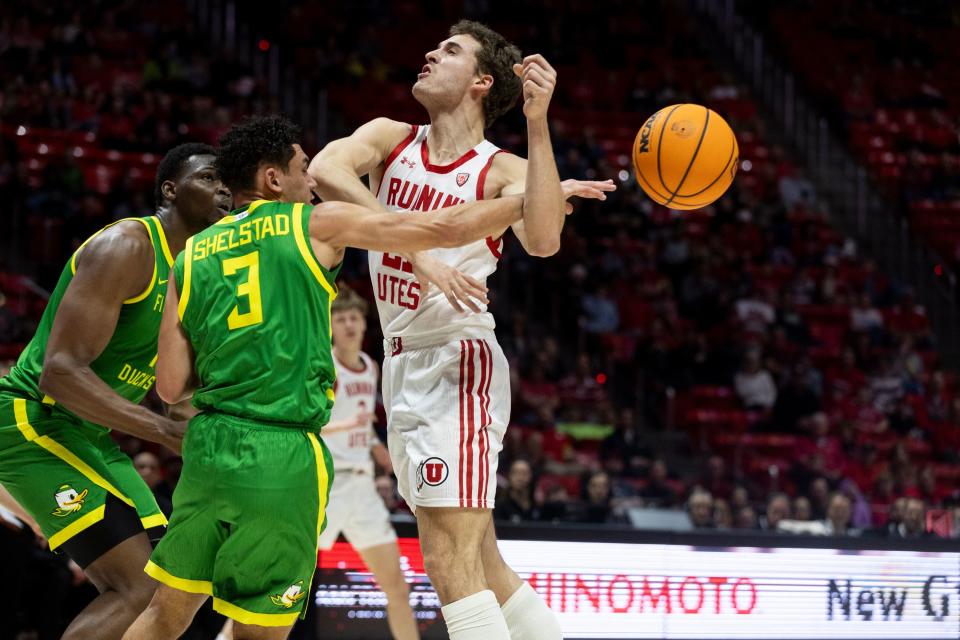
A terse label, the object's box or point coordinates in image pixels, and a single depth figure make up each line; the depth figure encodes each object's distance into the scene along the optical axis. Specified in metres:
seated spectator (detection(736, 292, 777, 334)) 15.48
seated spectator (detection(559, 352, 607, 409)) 13.87
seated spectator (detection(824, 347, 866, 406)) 15.25
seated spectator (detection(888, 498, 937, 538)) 10.50
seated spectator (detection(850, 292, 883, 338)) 16.12
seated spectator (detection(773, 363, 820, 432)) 14.30
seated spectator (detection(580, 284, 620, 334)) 15.05
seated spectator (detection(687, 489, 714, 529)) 10.84
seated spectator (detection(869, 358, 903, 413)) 14.99
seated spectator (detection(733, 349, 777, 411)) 14.62
